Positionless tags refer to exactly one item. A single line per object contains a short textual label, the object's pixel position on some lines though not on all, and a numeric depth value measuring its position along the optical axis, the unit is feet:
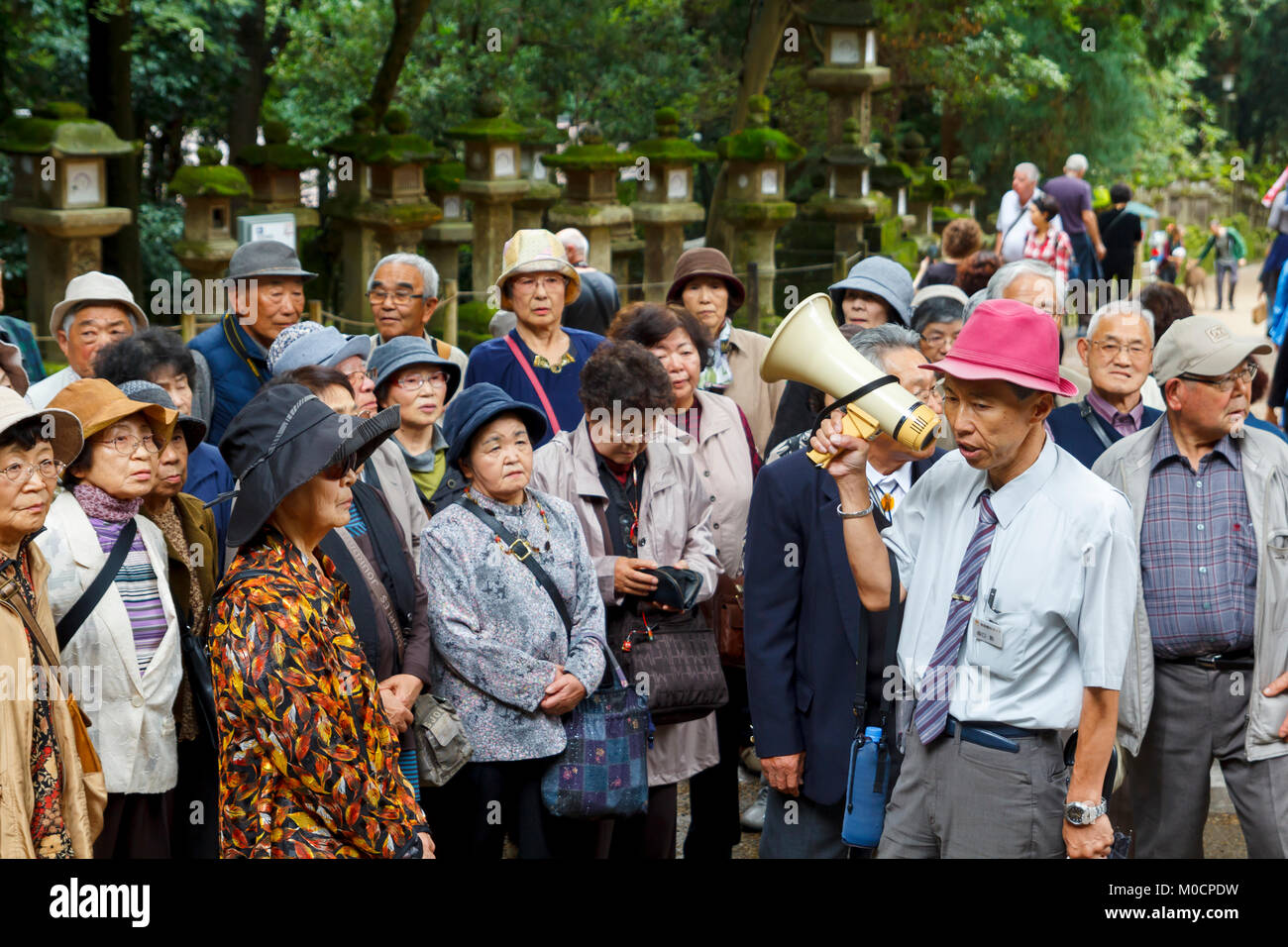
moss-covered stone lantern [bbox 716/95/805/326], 52.16
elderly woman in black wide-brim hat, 10.87
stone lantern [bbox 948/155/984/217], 71.36
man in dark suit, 13.91
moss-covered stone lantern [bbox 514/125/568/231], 47.19
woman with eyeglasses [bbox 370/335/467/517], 17.89
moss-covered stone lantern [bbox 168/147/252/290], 37.22
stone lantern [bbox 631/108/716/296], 48.49
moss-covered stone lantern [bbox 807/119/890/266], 59.11
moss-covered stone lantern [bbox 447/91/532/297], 43.96
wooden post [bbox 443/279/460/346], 38.91
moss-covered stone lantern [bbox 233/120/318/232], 40.75
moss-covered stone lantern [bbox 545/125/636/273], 45.91
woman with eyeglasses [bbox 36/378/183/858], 13.38
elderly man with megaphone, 11.52
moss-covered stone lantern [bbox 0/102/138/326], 34.30
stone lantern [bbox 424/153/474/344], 45.88
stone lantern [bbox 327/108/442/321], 43.11
